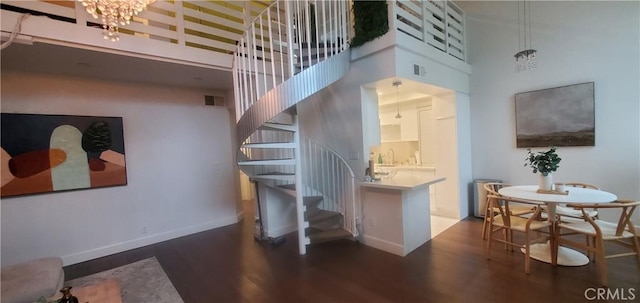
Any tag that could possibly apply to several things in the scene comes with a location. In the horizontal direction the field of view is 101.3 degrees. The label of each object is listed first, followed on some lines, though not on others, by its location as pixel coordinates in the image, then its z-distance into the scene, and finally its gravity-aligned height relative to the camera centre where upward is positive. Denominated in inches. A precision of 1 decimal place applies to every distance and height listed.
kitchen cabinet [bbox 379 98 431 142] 212.4 +16.8
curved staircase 111.7 +8.9
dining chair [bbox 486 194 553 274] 105.0 -38.8
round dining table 100.3 -26.4
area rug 102.3 -55.9
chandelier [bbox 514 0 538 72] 155.4 +61.6
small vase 114.4 -21.9
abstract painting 126.1 +2.5
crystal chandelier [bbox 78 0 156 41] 92.1 +52.6
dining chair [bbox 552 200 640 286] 91.7 -38.4
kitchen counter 127.0 -37.7
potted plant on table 112.8 -14.6
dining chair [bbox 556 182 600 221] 115.2 -37.3
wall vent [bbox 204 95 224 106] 187.2 +35.8
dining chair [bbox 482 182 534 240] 119.7 -37.7
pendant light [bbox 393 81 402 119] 135.6 +29.8
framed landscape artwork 140.6 +8.7
